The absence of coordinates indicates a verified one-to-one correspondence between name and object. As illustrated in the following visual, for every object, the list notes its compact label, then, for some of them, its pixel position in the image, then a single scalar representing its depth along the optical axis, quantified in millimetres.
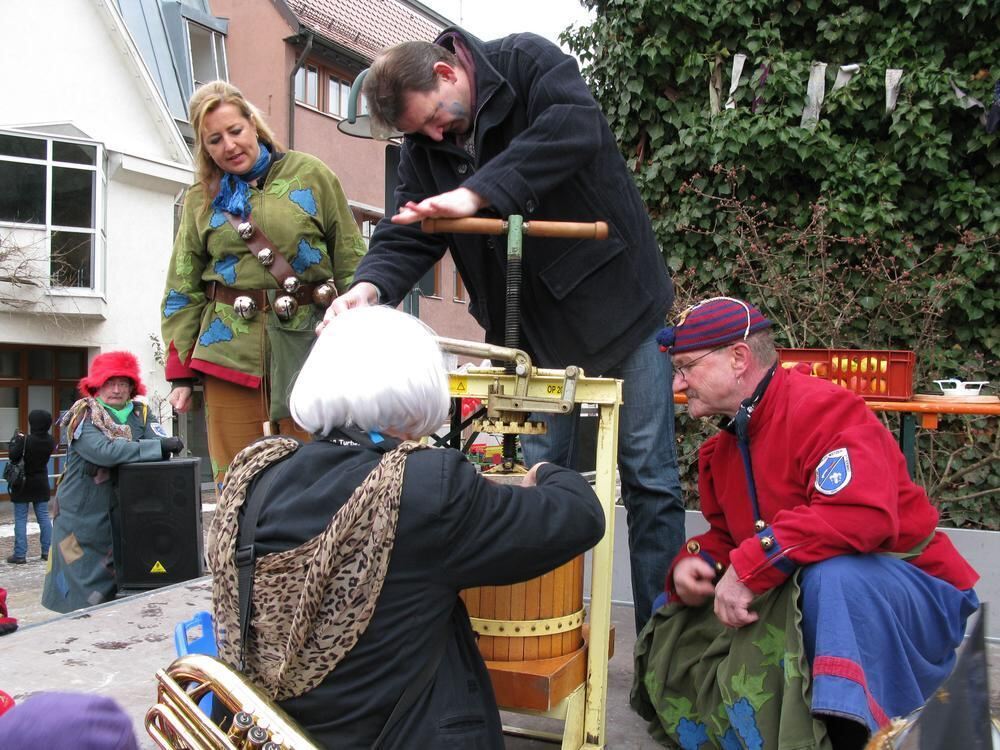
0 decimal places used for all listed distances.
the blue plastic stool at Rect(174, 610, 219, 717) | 2301
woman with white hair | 1443
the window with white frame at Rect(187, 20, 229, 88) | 19062
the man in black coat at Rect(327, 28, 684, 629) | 2154
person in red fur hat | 5027
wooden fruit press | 1936
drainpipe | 18302
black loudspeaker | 5051
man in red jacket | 1830
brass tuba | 1306
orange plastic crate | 3711
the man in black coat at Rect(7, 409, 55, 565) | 9001
